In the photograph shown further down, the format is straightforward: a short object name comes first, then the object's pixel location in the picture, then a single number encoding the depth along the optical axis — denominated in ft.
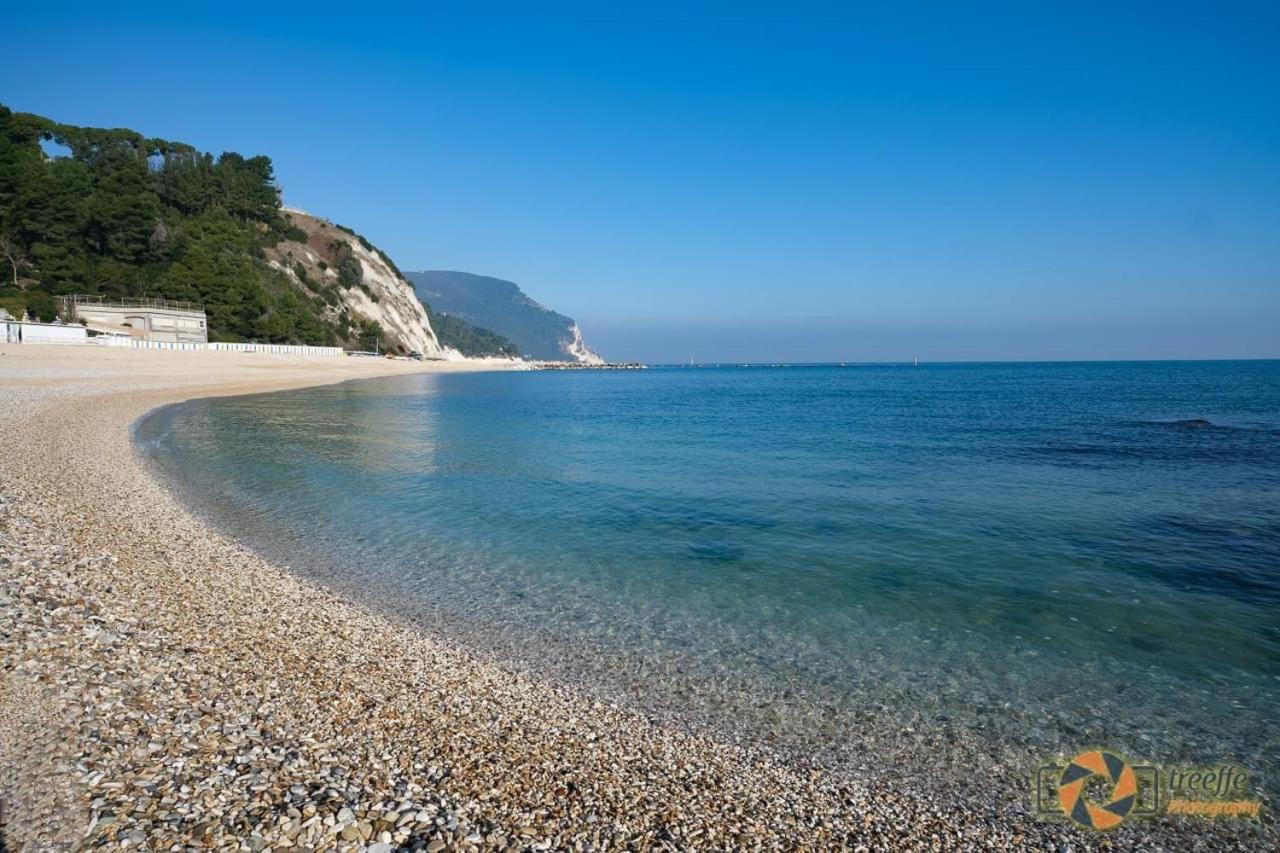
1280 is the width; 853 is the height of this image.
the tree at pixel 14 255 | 257.96
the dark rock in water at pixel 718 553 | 42.19
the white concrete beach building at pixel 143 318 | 233.35
